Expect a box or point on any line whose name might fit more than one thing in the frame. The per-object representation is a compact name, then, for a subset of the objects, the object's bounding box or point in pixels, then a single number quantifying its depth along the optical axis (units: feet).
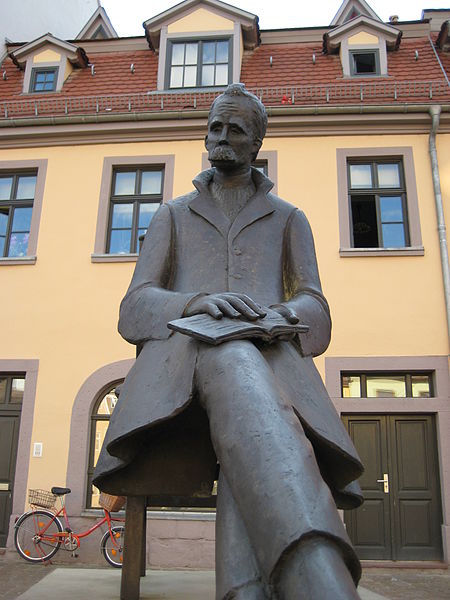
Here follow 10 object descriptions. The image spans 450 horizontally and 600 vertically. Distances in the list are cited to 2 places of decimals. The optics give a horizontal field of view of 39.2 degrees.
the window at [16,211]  36.88
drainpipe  32.32
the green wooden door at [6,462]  32.78
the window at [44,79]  43.04
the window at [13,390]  34.19
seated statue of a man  4.37
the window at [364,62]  40.83
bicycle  29.78
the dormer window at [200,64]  40.75
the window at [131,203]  36.14
